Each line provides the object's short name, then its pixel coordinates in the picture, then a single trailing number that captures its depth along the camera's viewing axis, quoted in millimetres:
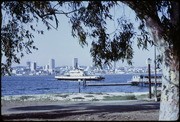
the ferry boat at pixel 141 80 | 95350
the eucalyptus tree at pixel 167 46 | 13031
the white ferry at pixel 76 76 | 137625
